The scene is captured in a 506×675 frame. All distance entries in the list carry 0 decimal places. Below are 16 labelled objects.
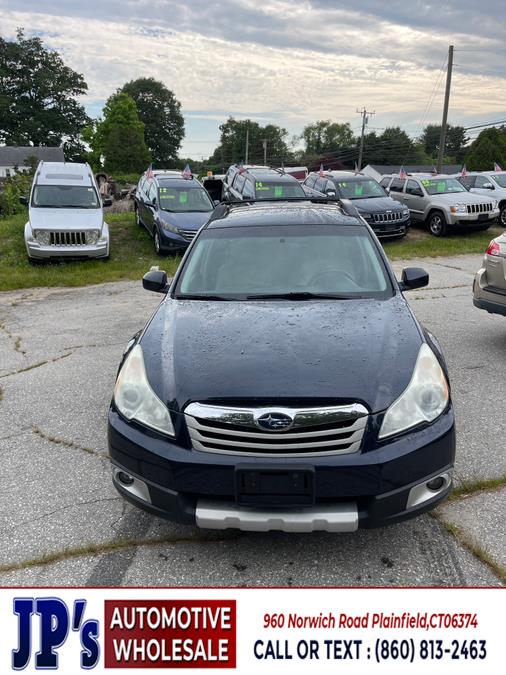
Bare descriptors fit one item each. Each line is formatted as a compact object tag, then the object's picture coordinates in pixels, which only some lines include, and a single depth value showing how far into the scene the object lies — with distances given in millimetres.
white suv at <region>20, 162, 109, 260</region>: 11922
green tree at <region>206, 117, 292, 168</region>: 107062
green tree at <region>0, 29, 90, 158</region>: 64938
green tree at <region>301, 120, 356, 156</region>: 114438
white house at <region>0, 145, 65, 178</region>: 64438
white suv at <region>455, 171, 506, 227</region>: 17456
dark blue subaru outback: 2541
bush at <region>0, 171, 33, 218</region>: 22125
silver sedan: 5863
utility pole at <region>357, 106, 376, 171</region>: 71625
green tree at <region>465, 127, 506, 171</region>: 44656
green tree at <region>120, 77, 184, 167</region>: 84688
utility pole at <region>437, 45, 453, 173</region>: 29594
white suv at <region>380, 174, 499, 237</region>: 15445
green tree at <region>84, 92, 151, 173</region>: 62219
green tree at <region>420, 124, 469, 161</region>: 100300
